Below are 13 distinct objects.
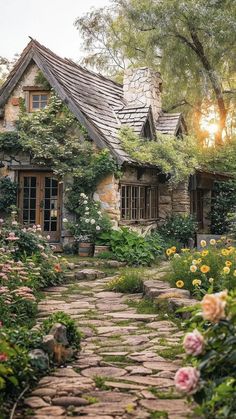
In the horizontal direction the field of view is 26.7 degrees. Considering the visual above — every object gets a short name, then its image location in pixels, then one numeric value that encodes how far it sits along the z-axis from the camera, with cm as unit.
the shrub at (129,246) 1196
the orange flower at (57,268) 894
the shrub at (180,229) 1547
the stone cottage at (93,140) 1352
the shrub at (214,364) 290
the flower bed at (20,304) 366
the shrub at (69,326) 492
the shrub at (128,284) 847
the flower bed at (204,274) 671
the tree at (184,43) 1781
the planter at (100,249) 1234
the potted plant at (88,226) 1267
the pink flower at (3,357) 333
